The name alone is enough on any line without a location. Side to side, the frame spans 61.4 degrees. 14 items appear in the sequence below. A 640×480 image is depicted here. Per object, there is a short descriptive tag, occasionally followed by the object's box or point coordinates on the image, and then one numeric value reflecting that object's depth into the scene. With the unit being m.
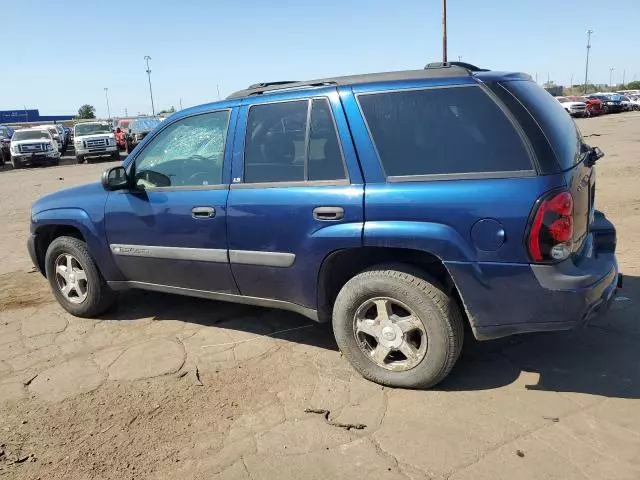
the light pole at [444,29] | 25.68
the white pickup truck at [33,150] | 25.06
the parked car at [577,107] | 39.09
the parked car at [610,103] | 43.16
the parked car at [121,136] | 31.60
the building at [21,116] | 75.31
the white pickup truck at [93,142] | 25.77
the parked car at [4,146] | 27.34
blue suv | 2.92
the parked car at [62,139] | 33.90
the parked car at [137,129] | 30.22
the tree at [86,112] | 103.12
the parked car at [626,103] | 45.54
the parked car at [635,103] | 47.34
